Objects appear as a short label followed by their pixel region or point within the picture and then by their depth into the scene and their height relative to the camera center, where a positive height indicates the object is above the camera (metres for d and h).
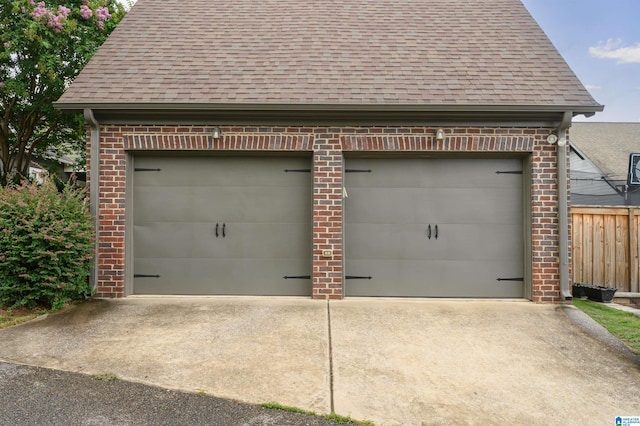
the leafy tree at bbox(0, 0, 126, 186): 7.43 +3.25
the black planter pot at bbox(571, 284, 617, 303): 5.73 -1.10
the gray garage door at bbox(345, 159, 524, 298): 5.49 -0.11
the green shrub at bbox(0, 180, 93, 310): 4.51 -0.33
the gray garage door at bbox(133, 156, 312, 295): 5.51 -0.08
